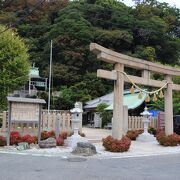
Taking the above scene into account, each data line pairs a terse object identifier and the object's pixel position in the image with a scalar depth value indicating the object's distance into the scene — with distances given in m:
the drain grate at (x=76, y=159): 11.57
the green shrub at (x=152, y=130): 23.53
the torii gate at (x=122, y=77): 14.70
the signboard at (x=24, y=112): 15.90
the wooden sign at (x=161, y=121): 24.64
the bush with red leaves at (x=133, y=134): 20.98
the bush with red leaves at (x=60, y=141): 15.90
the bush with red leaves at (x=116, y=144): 14.35
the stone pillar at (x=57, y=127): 18.32
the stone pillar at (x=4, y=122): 17.10
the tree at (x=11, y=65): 29.19
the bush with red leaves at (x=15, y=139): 15.49
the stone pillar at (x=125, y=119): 23.08
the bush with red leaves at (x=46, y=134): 17.88
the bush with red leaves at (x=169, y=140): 17.25
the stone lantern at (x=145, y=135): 20.22
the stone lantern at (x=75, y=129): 16.08
